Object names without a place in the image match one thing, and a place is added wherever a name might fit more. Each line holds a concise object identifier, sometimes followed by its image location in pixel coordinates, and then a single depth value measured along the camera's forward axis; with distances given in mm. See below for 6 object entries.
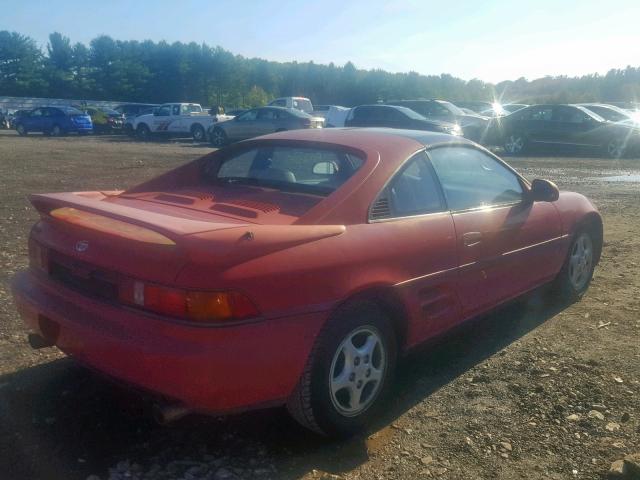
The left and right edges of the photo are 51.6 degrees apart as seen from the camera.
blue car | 32344
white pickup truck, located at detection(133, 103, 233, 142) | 30078
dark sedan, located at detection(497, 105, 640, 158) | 19703
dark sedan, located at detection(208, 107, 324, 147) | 24625
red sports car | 2678
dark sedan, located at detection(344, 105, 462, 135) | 20719
